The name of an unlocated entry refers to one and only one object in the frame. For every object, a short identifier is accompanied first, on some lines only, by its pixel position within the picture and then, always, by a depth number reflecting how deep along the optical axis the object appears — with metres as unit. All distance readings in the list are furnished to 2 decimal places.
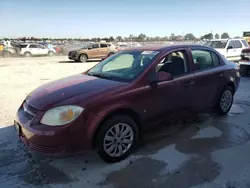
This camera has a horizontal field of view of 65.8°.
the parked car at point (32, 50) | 20.12
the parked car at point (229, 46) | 11.07
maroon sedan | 2.35
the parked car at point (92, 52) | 15.07
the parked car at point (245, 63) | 7.78
